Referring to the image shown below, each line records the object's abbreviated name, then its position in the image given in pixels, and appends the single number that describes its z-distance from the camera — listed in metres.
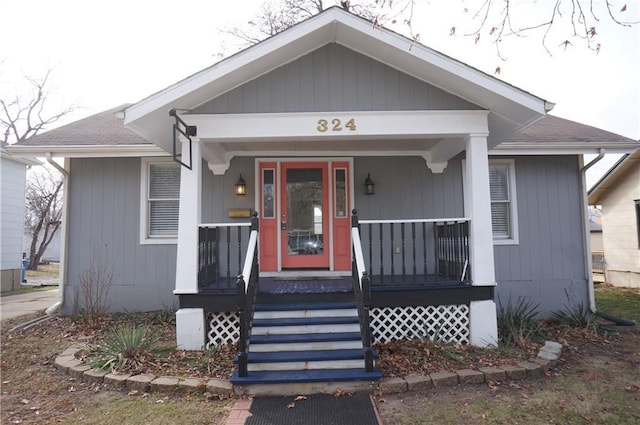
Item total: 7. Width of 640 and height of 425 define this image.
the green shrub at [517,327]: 5.07
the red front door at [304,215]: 6.72
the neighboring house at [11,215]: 10.76
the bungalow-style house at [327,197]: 4.68
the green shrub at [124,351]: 4.27
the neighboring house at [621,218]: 10.78
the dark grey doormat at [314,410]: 3.29
